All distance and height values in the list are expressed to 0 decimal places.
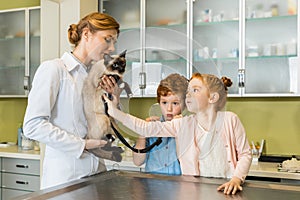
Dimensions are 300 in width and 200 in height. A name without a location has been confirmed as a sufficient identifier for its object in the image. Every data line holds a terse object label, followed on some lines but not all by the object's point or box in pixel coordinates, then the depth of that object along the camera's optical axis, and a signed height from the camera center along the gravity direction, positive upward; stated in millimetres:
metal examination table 954 -257
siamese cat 1054 -6
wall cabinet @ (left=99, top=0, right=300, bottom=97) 2469 +448
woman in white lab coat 1208 -63
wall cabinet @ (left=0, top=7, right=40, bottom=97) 3158 +407
